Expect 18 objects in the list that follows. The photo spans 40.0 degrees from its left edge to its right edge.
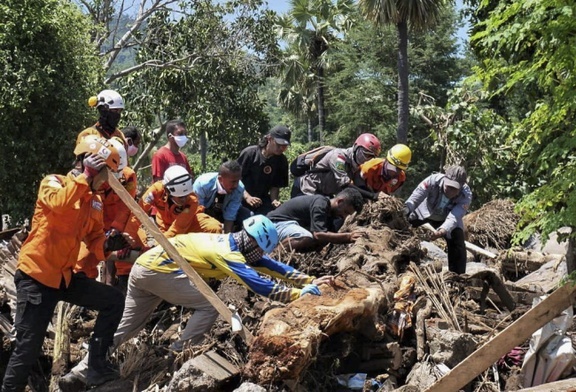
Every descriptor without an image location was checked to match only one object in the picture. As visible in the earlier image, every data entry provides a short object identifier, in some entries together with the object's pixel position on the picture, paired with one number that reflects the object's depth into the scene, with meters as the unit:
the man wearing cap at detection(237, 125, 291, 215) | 9.07
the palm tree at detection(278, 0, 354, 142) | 34.62
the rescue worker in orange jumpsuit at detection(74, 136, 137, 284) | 6.96
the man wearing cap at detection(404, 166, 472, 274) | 9.26
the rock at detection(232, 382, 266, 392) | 5.67
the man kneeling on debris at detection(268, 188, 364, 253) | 8.06
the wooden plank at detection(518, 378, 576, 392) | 5.96
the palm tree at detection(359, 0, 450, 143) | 24.45
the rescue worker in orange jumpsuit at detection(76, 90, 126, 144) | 7.62
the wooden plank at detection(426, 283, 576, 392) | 5.98
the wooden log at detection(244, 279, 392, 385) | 5.75
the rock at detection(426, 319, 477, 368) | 6.57
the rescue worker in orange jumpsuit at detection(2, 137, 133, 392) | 6.09
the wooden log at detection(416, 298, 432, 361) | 6.86
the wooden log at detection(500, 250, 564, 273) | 11.25
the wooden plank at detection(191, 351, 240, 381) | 5.97
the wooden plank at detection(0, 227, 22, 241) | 9.52
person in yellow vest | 6.23
